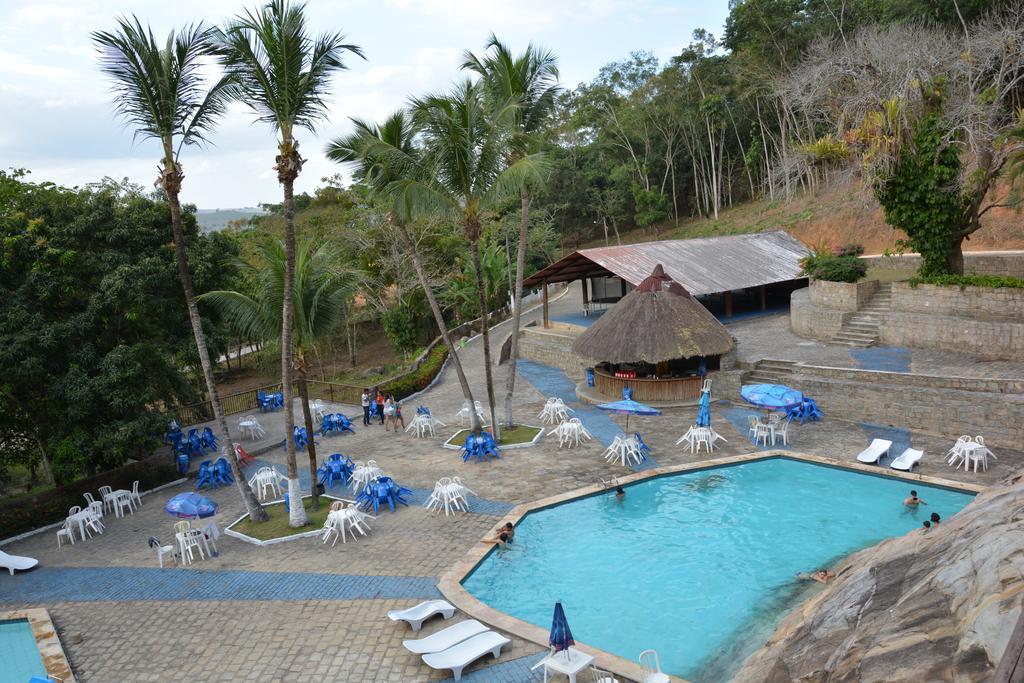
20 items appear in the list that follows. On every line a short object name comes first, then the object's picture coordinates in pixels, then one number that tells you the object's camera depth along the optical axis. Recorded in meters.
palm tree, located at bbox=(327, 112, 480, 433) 15.75
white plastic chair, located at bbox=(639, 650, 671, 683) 7.78
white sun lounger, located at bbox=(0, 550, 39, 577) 12.79
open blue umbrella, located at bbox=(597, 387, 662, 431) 16.20
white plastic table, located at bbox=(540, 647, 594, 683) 8.01
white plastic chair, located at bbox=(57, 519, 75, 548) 13.98
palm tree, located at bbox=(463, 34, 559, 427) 16.91
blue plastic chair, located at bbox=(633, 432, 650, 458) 16.30
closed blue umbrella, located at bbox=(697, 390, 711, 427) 16.97
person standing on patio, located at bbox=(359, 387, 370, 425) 21.52
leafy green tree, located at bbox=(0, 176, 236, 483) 15.28
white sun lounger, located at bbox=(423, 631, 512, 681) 8.34
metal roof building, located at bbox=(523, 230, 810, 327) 27.58
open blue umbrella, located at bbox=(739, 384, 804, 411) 16.09
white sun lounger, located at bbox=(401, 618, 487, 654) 8.72
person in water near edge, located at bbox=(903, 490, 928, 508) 12.54
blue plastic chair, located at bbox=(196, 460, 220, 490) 16.72
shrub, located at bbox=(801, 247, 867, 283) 24.08
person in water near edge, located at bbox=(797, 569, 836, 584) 10.45
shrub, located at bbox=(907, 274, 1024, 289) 18.70
